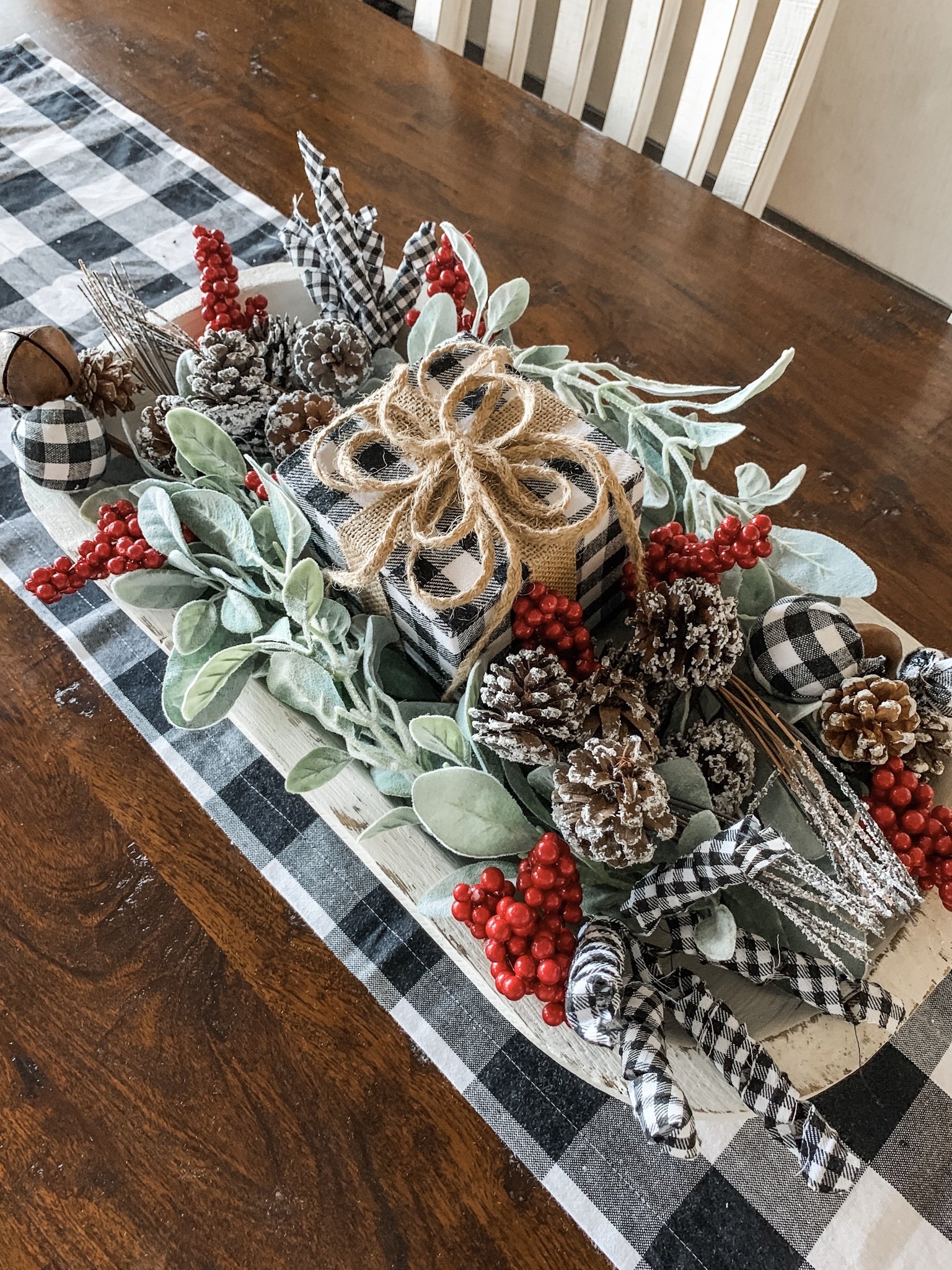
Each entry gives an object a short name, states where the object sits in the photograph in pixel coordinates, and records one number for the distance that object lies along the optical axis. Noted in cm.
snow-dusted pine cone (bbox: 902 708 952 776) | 41
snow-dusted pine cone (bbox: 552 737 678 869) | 34
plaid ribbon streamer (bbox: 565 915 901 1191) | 32
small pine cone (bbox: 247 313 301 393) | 53
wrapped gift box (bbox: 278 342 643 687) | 40
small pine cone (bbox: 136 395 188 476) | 51
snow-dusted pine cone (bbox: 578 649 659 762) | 38
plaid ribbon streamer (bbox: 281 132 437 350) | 53
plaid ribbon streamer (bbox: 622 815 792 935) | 30
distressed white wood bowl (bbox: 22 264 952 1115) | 36
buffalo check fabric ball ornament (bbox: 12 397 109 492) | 49
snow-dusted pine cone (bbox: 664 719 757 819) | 40
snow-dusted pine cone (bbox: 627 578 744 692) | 39
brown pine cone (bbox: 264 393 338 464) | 48
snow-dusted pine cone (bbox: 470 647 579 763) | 37
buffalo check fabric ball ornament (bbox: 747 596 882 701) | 41
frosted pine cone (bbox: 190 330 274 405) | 50
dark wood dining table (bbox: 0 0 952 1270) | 42
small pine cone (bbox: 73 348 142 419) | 52
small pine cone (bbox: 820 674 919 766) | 39
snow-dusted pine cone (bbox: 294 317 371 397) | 50
